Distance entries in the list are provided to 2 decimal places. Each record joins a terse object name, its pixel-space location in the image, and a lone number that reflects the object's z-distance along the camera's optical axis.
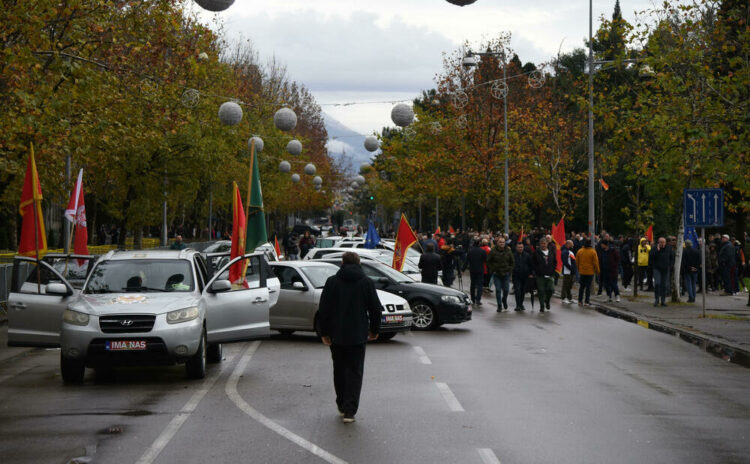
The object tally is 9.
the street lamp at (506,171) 42.59
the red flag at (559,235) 31.42
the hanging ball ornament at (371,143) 44.38
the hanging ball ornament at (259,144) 41.97
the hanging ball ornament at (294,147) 43.97
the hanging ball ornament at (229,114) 29.81
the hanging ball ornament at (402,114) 31.19
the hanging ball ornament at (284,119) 30.77
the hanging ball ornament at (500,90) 38.55
